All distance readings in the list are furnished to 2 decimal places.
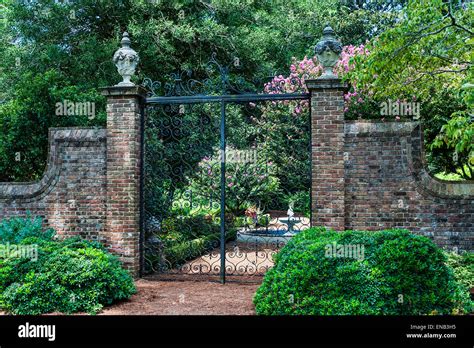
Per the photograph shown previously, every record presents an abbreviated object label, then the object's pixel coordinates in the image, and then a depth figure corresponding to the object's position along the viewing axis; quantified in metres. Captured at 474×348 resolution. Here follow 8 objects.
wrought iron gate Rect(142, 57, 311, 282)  7.48
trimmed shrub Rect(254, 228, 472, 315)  4.59
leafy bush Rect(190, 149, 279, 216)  11.80
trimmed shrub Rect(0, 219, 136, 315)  5.38
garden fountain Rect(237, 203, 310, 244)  10.34
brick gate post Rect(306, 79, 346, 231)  6.57
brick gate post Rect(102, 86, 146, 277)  7.14
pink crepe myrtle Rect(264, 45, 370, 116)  10.85
